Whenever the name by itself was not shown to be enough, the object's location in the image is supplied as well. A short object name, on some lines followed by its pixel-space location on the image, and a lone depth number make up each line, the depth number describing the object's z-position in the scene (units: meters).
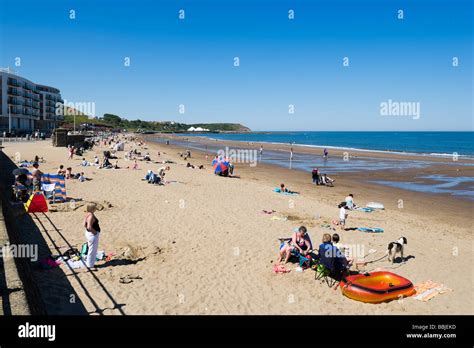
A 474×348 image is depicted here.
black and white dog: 9.42
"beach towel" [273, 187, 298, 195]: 19.18
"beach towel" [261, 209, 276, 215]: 14.35
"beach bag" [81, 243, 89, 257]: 8.66
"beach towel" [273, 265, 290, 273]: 8.57
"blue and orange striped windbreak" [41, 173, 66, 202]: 14.20
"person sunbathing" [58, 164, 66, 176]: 18.94
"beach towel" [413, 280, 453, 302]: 7.45
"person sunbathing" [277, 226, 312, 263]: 9.01
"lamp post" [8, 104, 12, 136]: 66.56
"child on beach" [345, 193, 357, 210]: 15.74
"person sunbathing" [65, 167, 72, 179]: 19.62
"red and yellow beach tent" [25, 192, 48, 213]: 12.19
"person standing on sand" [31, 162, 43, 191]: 14.35
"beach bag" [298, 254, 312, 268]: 8.73
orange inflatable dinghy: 7.26
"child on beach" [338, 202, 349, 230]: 12.39
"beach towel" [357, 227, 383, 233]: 12.34
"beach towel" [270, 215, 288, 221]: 13.34
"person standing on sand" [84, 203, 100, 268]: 8.22
